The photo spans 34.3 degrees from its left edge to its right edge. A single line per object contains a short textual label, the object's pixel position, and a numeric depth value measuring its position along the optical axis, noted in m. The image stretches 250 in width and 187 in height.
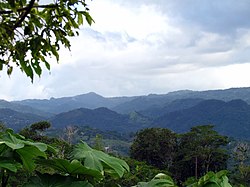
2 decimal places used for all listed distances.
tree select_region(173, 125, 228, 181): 34.57
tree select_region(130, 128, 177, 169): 34.78
